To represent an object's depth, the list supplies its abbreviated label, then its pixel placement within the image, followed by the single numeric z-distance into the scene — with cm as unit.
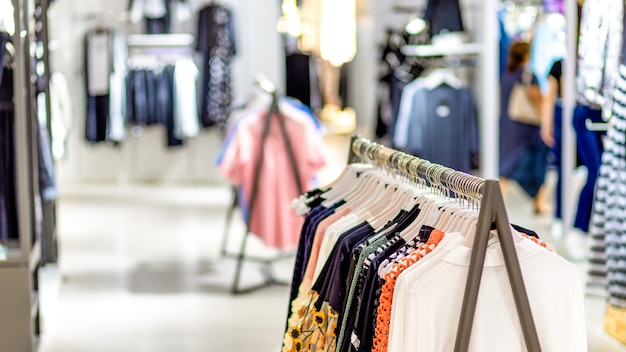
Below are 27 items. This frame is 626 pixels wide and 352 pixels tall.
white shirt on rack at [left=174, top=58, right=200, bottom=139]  1116
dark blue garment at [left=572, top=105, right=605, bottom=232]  571
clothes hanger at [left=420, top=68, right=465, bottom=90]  823
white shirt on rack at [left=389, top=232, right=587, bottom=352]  231
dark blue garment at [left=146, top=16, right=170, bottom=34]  1115
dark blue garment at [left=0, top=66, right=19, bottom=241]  468
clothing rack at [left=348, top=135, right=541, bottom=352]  227
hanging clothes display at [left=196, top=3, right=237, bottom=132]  1098
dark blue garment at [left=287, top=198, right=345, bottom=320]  322
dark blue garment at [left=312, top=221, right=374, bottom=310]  279
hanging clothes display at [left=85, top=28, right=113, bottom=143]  1108
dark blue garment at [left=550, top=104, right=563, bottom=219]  769
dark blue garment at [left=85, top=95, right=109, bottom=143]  1116
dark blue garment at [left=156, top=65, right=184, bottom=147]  1118
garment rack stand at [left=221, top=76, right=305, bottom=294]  588
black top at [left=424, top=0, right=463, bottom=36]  827
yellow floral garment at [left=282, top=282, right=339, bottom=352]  295
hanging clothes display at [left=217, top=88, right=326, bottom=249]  589
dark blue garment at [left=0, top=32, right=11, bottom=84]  442
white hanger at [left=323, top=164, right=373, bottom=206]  341
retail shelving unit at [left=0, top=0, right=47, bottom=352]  421
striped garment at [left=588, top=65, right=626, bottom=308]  456
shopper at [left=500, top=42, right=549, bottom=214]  879
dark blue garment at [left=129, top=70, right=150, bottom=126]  1117
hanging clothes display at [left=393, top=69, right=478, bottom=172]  821
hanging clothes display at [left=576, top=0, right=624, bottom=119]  516
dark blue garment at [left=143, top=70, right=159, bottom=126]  1118
